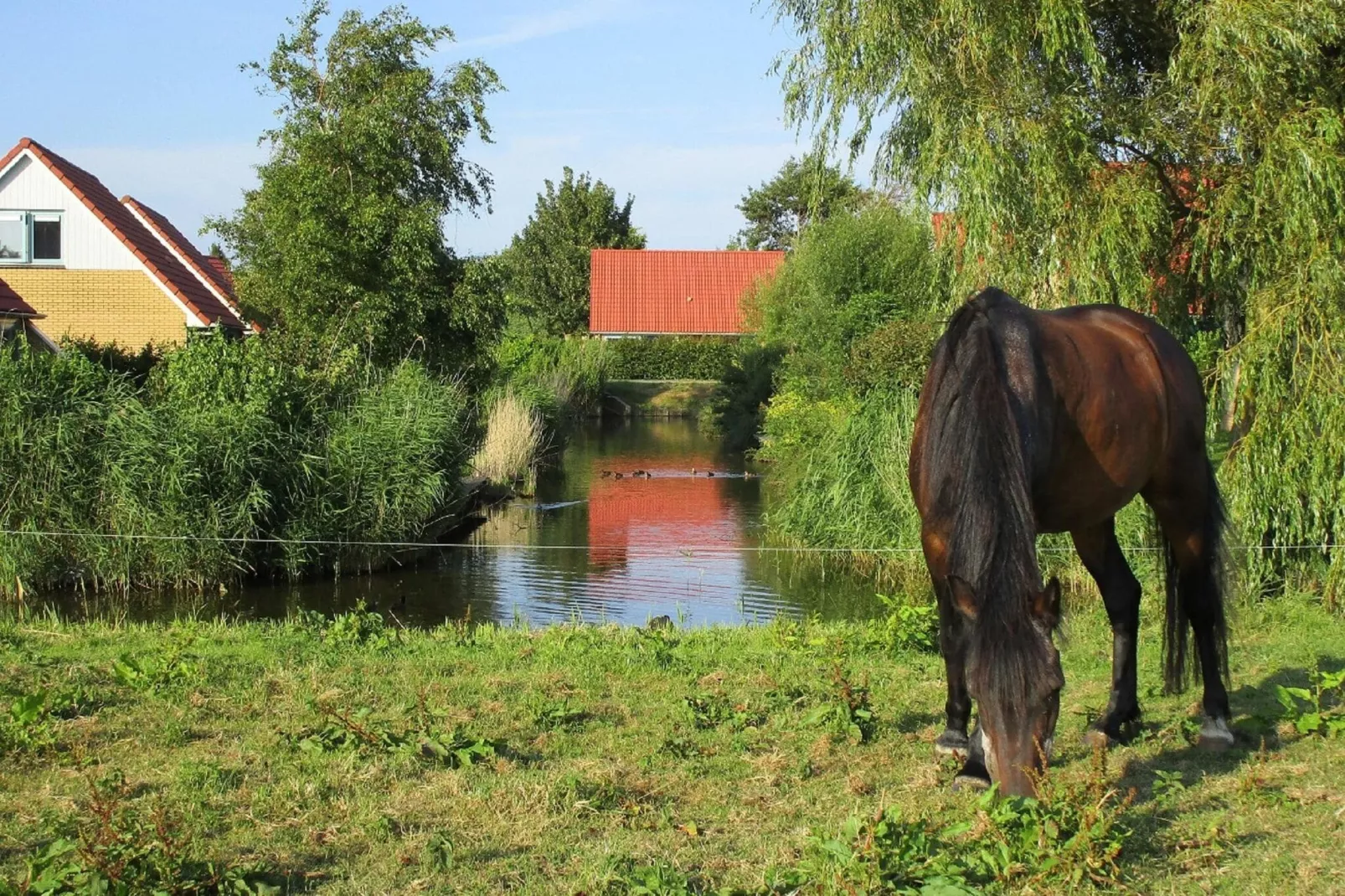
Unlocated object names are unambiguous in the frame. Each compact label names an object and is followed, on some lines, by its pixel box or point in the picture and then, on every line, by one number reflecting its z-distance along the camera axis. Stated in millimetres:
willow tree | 9188
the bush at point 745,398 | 34188
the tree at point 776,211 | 73188
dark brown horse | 3965
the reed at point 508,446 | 23734
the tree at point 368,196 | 22016
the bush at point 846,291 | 23703
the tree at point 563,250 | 62531
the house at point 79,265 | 27594
